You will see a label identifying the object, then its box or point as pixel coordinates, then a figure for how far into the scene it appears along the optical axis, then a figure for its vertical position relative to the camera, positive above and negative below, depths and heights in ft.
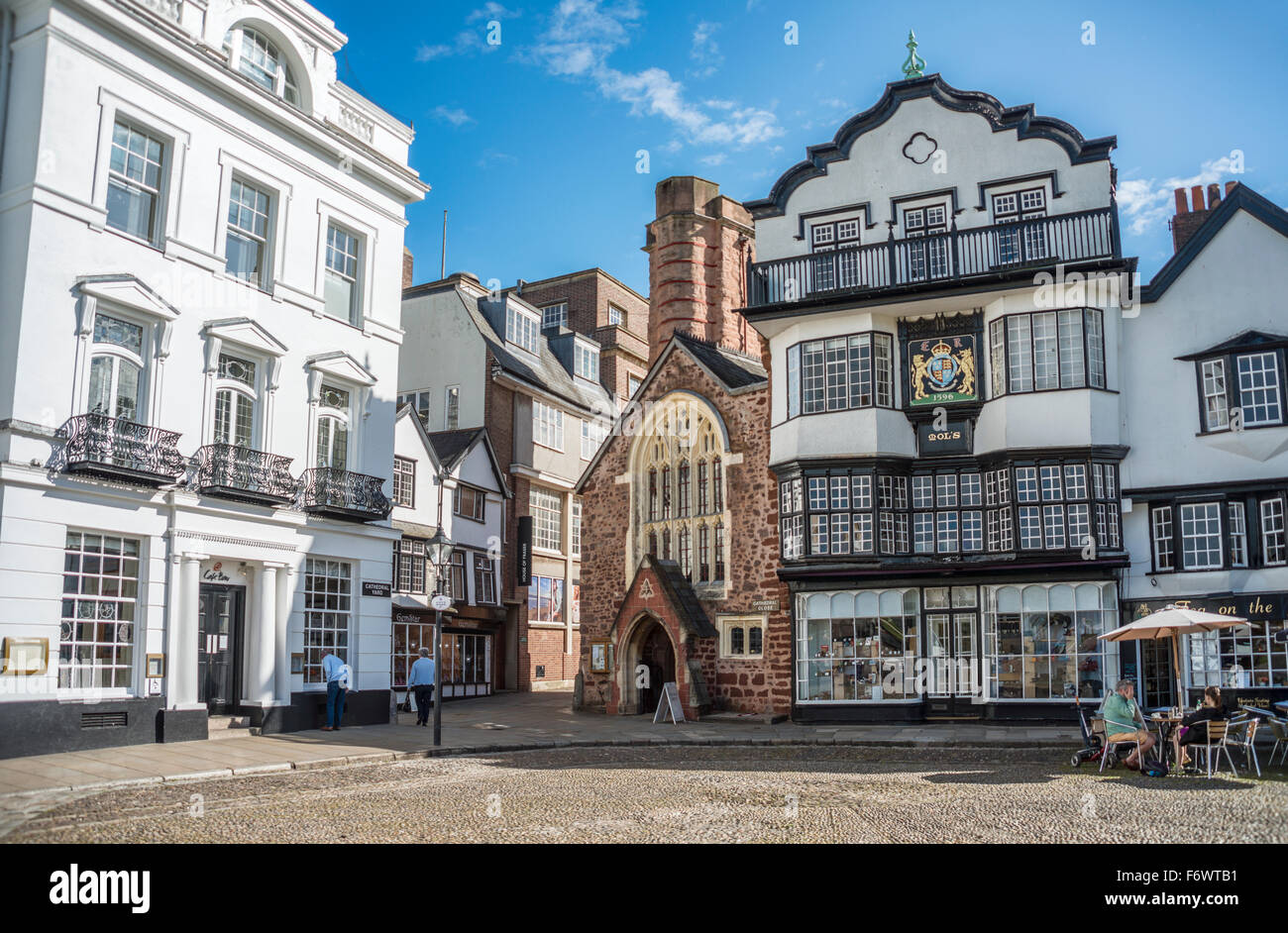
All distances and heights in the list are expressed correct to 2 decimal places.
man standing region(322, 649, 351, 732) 67.46 -4.40
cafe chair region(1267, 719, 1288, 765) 48.32 -5.07
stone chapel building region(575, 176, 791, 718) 84.84 +5.86
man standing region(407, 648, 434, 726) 78.02 -4.92
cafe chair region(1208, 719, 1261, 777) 47.06 -5.50
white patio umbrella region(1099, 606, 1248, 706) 51.29 -0.22
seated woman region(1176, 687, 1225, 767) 47.52 -4.57
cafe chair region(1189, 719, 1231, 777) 46.58 -5.19
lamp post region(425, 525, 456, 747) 63.82 +3.70
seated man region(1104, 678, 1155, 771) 48.06 -4.69
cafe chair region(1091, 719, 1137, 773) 49.39 -5.97
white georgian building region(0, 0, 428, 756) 52.95 +14.38
